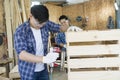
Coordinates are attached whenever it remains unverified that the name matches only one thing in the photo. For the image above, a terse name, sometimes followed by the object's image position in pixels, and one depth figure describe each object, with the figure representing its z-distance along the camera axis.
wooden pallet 1.34
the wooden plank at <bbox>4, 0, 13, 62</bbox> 2.67
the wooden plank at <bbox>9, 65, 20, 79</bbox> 2.11
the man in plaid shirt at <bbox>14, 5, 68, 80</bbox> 1.12
